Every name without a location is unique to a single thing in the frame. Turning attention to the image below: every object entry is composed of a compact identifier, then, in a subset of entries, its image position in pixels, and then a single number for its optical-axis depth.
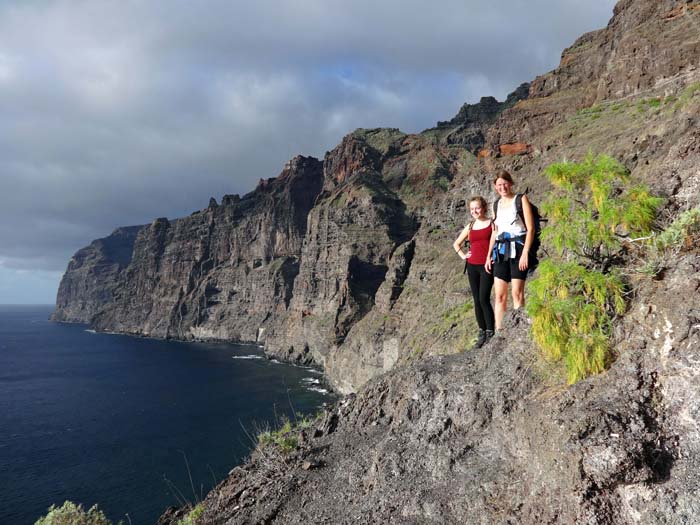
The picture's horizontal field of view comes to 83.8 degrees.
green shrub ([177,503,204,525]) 8.82
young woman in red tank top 8.39
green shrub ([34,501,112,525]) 18.69
